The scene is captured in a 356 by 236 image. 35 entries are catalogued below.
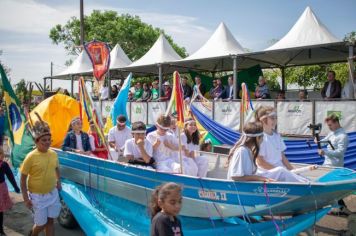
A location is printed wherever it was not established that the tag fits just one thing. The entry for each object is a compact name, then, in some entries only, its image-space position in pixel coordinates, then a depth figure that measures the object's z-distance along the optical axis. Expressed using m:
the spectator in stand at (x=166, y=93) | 14.42
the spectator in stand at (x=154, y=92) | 15.36
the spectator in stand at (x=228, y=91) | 13.39
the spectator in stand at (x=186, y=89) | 14.57
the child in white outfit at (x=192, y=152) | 5.83
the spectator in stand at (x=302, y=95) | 11.76
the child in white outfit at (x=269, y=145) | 4.73
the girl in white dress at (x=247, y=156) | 4.11
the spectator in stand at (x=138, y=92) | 16.36
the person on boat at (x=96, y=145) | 6.71
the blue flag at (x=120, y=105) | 8.52
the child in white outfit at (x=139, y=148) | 5.53
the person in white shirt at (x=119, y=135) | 7.49
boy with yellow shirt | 4.63
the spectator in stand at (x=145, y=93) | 16.01
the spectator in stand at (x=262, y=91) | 12.40
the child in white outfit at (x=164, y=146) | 5.70
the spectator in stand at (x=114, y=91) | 18.12
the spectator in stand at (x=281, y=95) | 12.28
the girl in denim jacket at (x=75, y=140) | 6.42
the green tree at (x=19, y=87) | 20.72
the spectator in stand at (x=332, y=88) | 10.63
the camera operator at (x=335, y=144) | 6.68
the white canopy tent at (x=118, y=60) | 19.72
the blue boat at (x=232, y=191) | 3.90
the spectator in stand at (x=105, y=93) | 18.09
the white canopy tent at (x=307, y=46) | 11.44
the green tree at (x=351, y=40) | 10.29
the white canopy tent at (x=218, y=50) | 13.77
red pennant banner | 7.70
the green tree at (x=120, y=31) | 33.59
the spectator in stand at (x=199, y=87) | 13.61
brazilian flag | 6.16
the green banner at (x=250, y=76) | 15.26
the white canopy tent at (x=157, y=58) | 16.42
